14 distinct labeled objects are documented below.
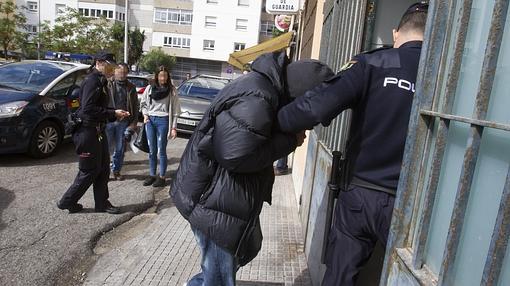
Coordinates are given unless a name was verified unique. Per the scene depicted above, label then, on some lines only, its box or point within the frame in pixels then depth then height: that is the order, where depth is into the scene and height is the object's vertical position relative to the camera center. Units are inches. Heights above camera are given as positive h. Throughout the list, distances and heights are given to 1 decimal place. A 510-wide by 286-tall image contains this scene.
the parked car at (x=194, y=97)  447.8 -44.5
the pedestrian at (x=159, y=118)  259.6 -38.5
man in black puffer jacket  82.0 -19.3
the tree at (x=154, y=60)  1996.8 -39.6
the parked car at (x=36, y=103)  267.9 -40.3
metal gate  51.5 -10.2
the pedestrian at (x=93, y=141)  190.4 -40.9
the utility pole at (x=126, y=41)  1371.1 +19.5
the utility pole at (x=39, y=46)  1590.2 -26.4
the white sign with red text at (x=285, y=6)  394.0 +49.4
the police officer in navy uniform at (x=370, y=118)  82.1 -8.9
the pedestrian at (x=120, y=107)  257.4 -35.2
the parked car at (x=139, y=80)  555.0 -38.5
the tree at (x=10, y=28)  1360.6 +23.3
